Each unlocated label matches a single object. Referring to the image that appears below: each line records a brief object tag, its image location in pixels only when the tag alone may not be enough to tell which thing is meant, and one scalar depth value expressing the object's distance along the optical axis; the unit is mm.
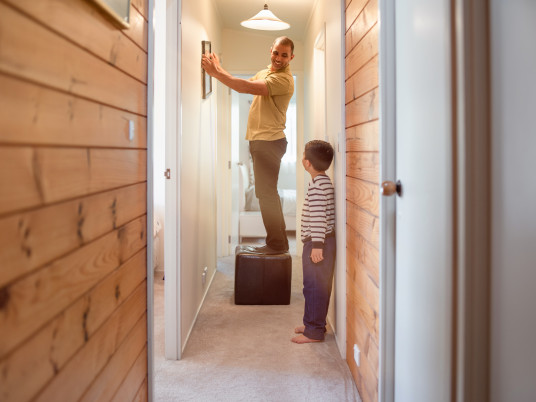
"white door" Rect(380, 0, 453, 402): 1189
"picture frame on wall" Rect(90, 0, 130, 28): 1299
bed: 6328
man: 3578
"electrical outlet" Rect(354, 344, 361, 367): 2355
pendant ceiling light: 3684
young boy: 3016
